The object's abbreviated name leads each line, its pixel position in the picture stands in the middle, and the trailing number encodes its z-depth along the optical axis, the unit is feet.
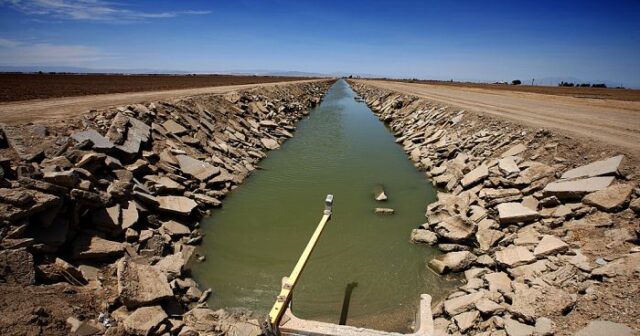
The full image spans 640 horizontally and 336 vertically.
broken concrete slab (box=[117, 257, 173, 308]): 15.15
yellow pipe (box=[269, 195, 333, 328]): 12.29
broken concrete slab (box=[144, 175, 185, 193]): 27.40
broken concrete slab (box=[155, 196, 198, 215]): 25.03
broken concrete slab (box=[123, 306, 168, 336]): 13.85
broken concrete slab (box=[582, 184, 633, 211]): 18.79
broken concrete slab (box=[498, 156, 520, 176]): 27.96
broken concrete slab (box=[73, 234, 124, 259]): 17.49
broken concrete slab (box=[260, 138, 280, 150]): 52.13
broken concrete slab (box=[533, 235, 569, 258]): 17.60
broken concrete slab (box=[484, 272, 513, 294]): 16.44
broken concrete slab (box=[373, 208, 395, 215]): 29.62
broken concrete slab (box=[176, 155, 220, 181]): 31.86
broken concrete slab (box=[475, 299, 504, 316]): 14.87
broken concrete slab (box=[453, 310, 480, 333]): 14.89
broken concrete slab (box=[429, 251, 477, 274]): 20.75
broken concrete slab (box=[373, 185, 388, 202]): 32.38
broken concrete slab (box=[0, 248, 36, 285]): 13.56
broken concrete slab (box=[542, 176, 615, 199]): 20.86
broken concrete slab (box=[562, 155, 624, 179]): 21.95
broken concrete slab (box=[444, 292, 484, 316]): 16.15
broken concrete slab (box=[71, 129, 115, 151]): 25.70
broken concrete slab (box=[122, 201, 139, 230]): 21.14
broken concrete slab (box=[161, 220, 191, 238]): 23.62
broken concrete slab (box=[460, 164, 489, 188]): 30.14
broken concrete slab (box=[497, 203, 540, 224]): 21.81
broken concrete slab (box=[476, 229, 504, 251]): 22.00
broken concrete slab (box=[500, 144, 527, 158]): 32.14
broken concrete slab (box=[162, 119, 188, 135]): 38.77
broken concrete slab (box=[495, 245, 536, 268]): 18.13
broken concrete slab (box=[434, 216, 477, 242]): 23.35
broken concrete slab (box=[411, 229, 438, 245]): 24.32
